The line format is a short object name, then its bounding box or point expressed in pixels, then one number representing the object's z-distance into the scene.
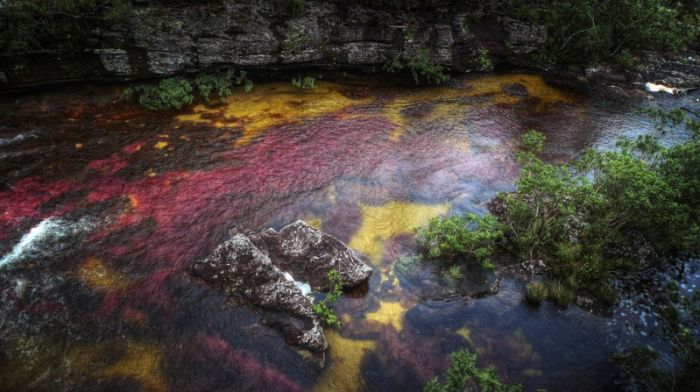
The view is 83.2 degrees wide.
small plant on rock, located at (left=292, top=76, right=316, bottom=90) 16.70
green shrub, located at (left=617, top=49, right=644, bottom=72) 20.11
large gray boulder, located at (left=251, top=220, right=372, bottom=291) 9.44
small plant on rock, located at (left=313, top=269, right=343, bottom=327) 8.47
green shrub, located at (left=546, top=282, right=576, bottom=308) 9.33
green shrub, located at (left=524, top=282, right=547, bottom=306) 9.36
